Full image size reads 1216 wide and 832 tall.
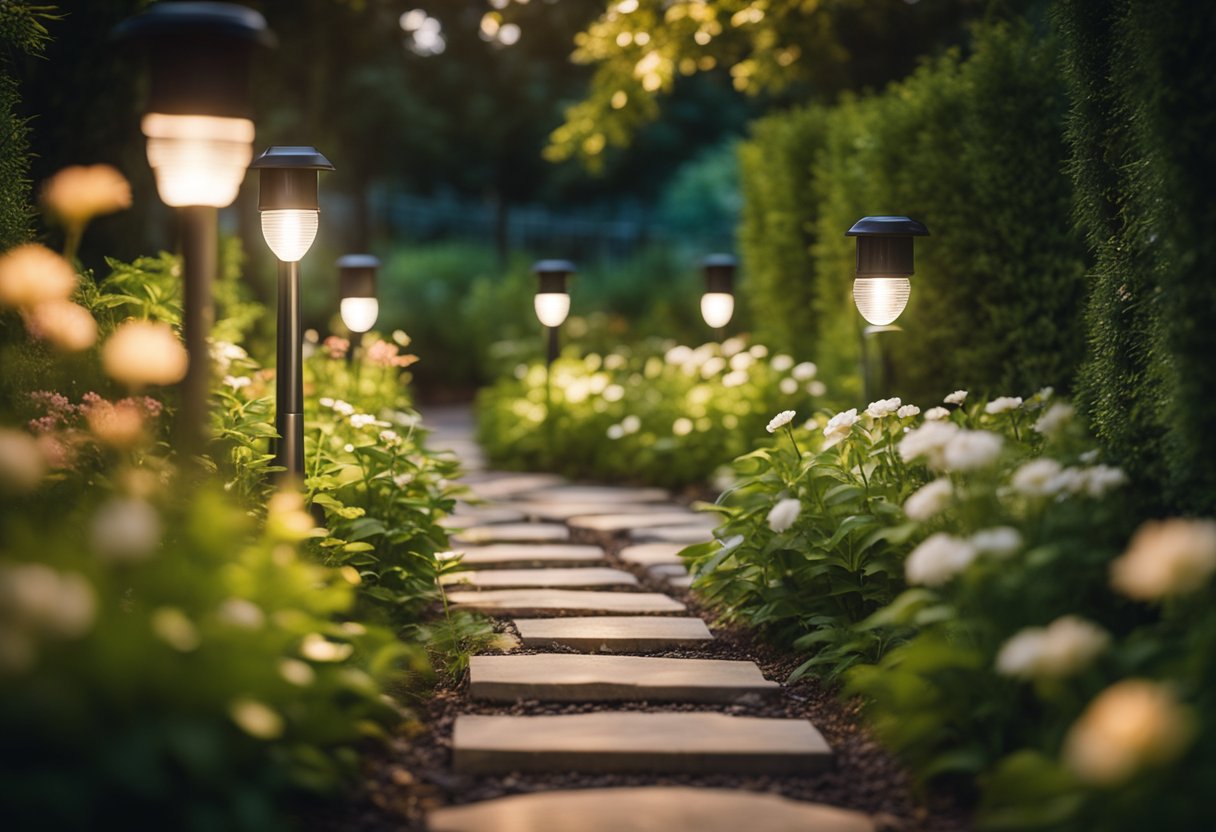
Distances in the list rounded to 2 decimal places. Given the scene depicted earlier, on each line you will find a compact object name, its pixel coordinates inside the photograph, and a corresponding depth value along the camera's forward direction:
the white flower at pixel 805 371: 6.50
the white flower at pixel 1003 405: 3.71
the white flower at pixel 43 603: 2.04
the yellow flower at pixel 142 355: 2.68
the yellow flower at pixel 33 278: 2.71
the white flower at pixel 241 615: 2.34
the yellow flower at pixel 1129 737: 1.99
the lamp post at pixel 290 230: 4.06
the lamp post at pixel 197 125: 2.78
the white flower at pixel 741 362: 7.63
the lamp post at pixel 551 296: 8.37
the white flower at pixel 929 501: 2.88
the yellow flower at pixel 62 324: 3.05
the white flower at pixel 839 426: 3.90
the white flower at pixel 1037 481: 2.83
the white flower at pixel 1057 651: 2.23
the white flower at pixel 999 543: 2.59
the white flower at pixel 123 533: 2.19
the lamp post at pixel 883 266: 4.75
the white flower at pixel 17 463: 2.26
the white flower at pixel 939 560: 2.63
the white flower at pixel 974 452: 2.81
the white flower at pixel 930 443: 3.05
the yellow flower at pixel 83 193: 2.81
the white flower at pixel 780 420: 4.12
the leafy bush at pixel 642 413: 7.71
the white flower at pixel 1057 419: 3.21
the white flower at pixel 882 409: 3.90
